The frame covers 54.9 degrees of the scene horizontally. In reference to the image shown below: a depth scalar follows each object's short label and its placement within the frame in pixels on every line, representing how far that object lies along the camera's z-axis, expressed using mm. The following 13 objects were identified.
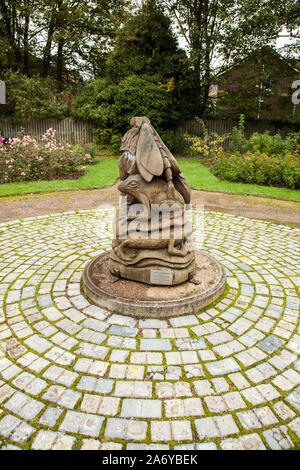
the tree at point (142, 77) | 18344
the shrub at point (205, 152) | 15416
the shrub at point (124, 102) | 18203
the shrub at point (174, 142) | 19116
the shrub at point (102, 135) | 19016
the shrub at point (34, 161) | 11258
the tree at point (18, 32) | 19844
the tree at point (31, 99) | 19266
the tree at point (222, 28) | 17250
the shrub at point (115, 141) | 18422
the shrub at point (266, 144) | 13773
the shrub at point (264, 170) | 11247
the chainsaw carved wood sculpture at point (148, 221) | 3779
